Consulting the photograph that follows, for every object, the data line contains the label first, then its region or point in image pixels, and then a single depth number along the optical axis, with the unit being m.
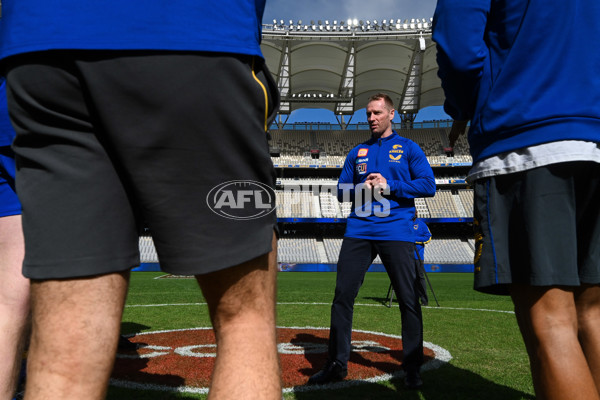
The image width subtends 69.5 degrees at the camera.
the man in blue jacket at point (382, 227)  3.21
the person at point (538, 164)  1.40
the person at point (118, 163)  1.00
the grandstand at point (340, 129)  29.86
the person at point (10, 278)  1.70
